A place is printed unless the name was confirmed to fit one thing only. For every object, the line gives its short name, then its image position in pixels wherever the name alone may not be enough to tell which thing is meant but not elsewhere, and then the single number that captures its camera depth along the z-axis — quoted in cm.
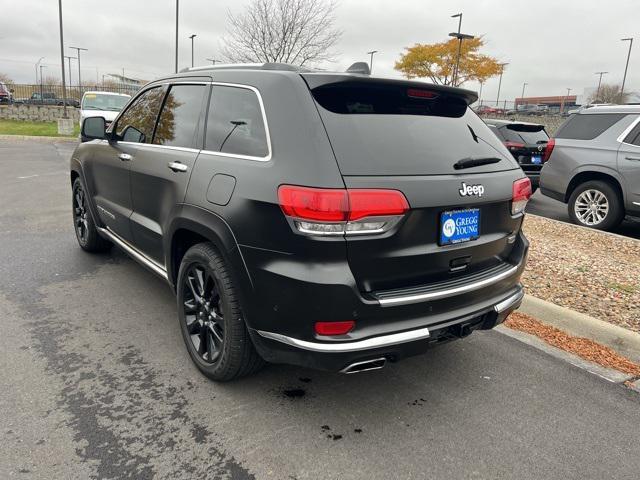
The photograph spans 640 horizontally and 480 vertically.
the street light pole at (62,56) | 2461
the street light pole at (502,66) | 4114
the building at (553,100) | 7981
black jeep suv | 236
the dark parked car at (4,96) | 3259
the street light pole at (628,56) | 4406
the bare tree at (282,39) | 2523
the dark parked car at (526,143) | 987
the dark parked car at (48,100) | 3792
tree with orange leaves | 4044
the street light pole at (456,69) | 3253
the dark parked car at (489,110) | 4581
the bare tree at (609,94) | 4841
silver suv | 722
